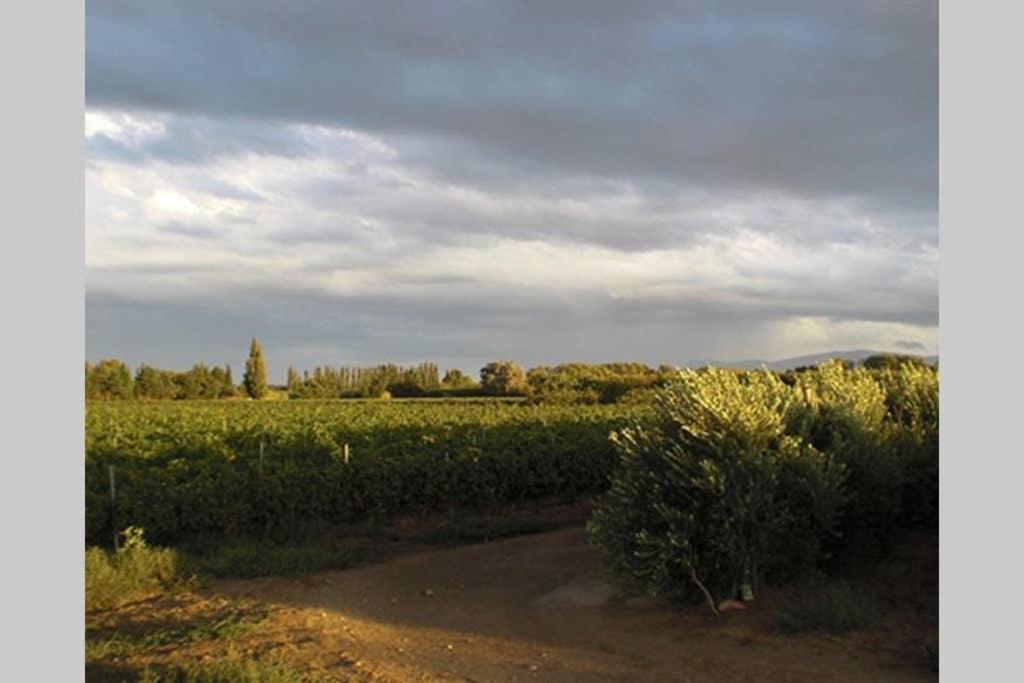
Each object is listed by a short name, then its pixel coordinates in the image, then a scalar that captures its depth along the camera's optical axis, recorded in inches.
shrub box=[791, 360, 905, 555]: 381.7
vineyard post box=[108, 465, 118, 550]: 549.3
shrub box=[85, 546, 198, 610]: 399.9
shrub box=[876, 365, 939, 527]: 411.8
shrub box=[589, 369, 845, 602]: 343.3
